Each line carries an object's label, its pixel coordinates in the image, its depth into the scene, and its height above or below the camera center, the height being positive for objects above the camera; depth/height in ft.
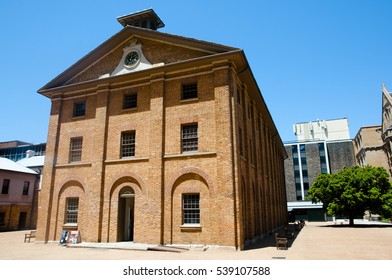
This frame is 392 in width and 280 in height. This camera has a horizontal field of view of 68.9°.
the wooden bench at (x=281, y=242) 49.08 -5.86
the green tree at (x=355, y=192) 106.11 +5.41
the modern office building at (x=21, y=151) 154.53 +31.52
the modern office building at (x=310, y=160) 223.92 +36.26
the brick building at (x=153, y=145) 51.67 +12.55
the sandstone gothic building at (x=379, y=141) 183.52 +44.78
